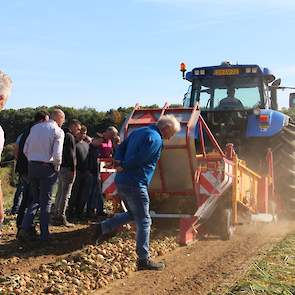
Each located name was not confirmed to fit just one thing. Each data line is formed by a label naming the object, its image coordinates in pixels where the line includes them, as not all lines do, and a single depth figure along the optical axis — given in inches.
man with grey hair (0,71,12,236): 133.7
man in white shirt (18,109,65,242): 265.7
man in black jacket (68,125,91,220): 345.7
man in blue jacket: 221.0
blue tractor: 356.6
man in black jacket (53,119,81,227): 312.3
